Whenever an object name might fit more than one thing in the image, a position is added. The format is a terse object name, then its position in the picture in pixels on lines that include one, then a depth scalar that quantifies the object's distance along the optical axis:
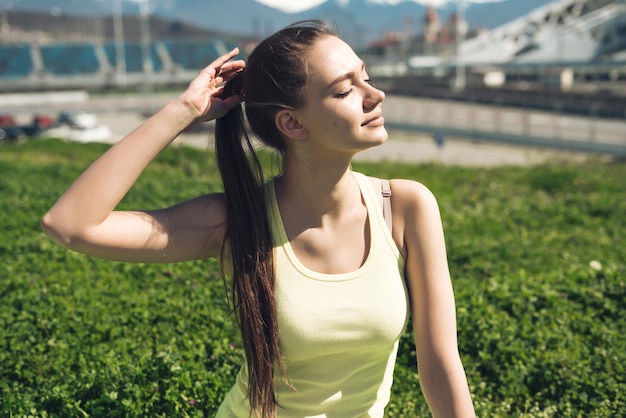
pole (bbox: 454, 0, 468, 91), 51.39
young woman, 2.38
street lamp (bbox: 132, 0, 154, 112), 44.70
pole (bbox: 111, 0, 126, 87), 68.94
